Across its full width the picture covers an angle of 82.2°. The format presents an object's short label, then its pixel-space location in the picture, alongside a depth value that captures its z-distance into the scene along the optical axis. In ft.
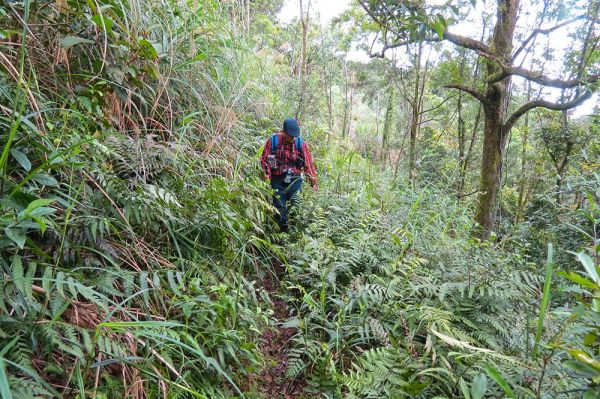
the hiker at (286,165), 13.62
